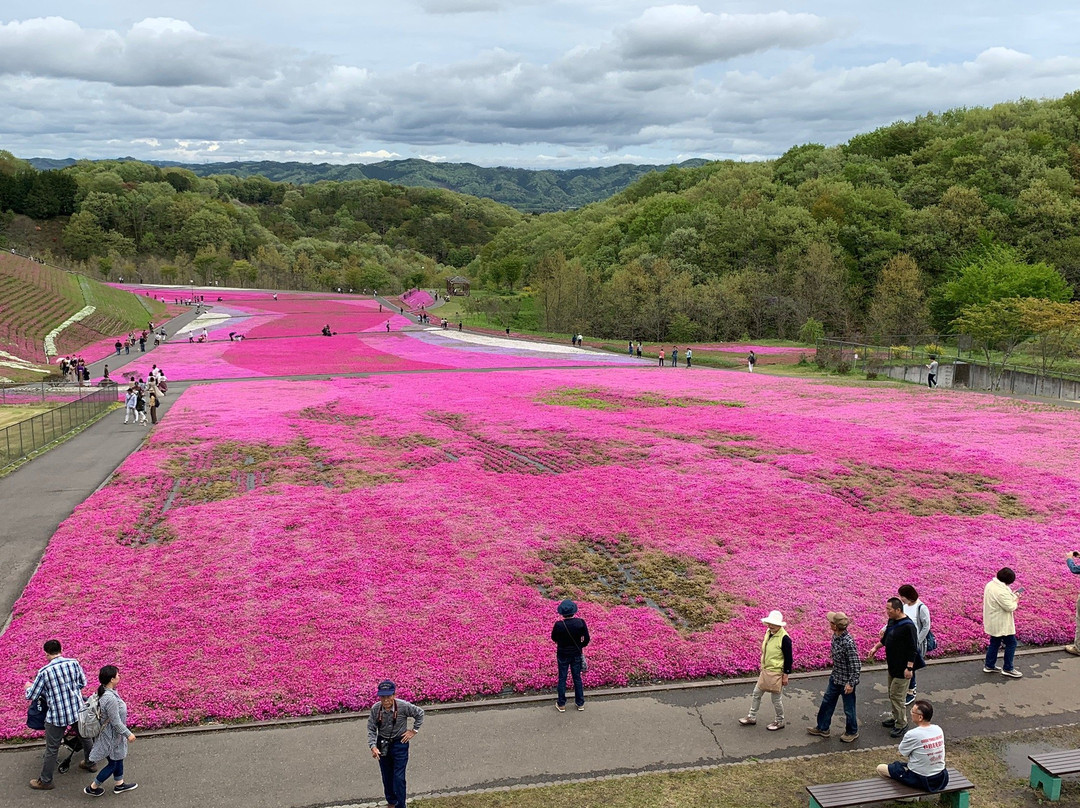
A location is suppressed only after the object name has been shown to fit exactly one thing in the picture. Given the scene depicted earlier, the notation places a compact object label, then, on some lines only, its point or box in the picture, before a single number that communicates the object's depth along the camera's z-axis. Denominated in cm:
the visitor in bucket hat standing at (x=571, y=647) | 1181
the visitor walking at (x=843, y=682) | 1095
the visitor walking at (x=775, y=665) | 1121
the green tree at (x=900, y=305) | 8356
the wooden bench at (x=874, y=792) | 919
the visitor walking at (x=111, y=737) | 995
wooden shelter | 14325
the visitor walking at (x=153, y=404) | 3594
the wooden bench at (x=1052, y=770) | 952
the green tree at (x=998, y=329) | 5309
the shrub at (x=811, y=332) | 7031
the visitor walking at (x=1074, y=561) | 1305
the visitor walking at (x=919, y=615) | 1152
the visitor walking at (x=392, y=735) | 930
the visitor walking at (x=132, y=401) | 3559
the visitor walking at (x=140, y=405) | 3578
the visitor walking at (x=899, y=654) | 1091
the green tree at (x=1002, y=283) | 6988
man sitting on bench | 936
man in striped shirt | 1016
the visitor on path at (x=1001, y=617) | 1269
